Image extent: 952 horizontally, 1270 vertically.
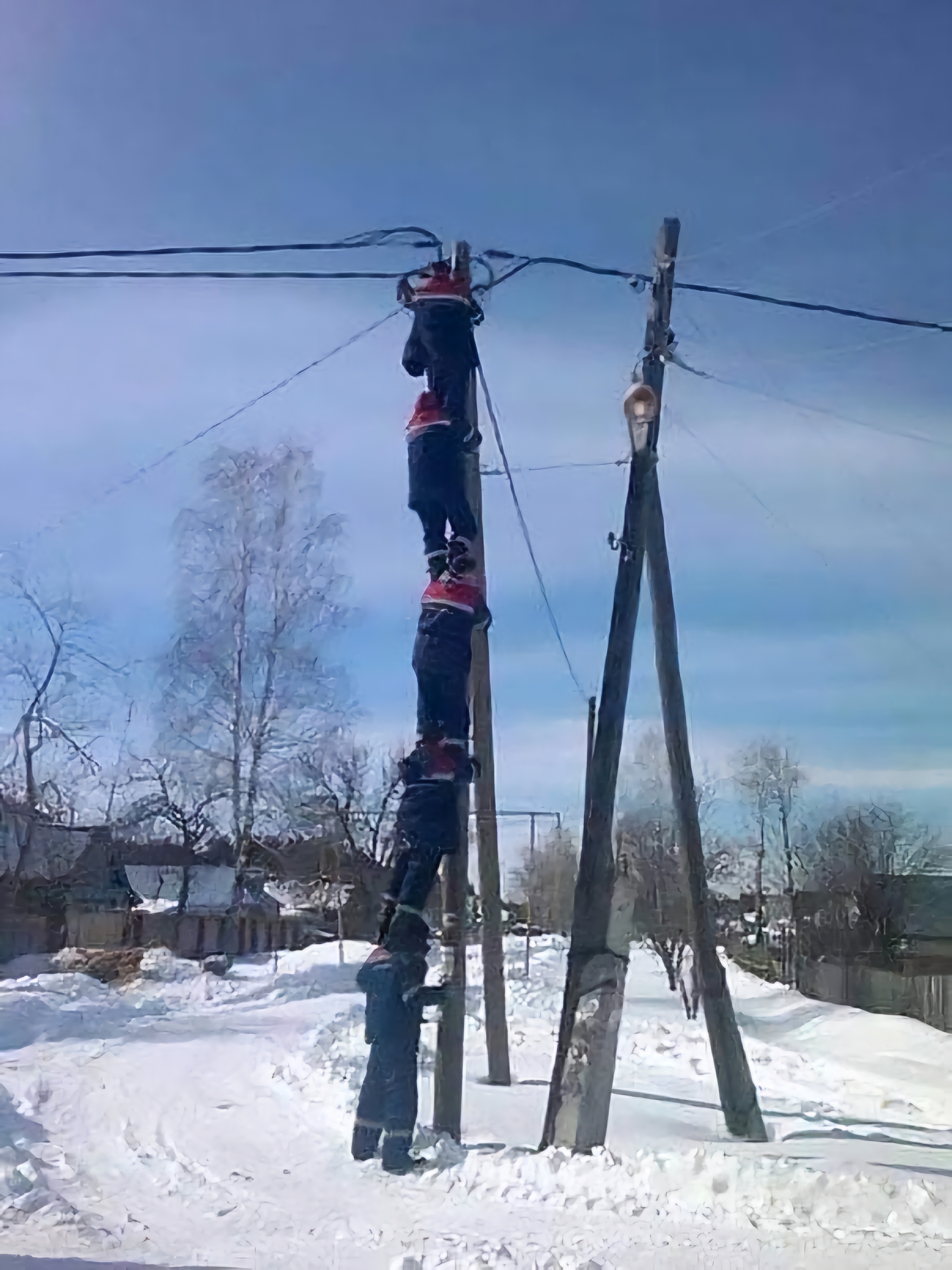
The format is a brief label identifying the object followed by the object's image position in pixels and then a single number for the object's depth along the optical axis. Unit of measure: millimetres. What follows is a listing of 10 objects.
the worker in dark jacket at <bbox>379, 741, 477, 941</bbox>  8727
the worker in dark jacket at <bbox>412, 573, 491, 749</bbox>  8711
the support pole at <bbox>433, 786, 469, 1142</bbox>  9422
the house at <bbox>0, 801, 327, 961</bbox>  25688
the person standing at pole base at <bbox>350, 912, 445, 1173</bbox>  8562
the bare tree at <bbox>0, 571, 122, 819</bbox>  19109
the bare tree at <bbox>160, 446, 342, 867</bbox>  19531
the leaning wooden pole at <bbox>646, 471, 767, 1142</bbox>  10016
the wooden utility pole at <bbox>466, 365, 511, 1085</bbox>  10875
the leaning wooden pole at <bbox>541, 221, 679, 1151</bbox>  8719
